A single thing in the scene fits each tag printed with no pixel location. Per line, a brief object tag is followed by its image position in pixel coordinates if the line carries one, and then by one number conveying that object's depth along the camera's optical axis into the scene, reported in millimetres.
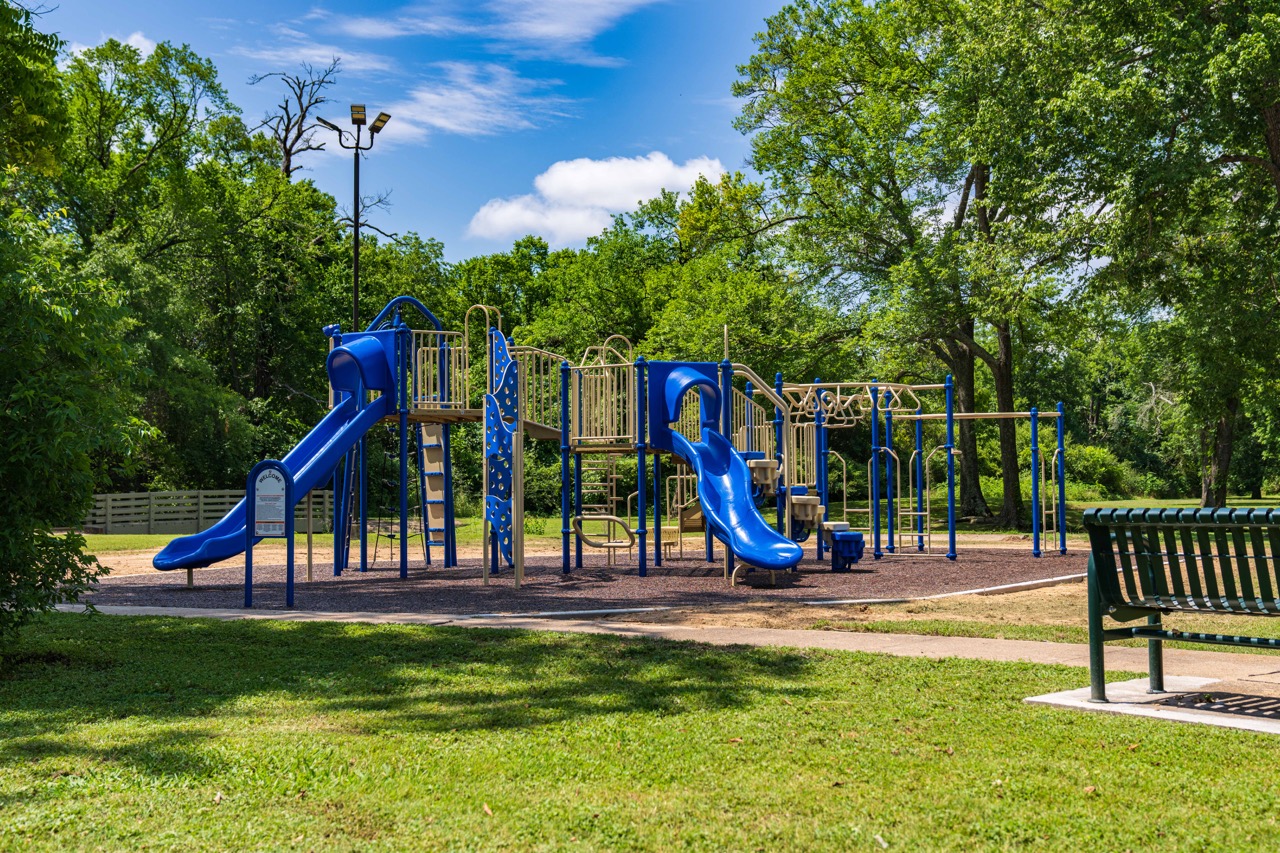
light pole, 24062
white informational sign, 13344
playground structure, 15461
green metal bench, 5879
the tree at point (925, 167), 25328
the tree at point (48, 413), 7609
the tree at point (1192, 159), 20250
